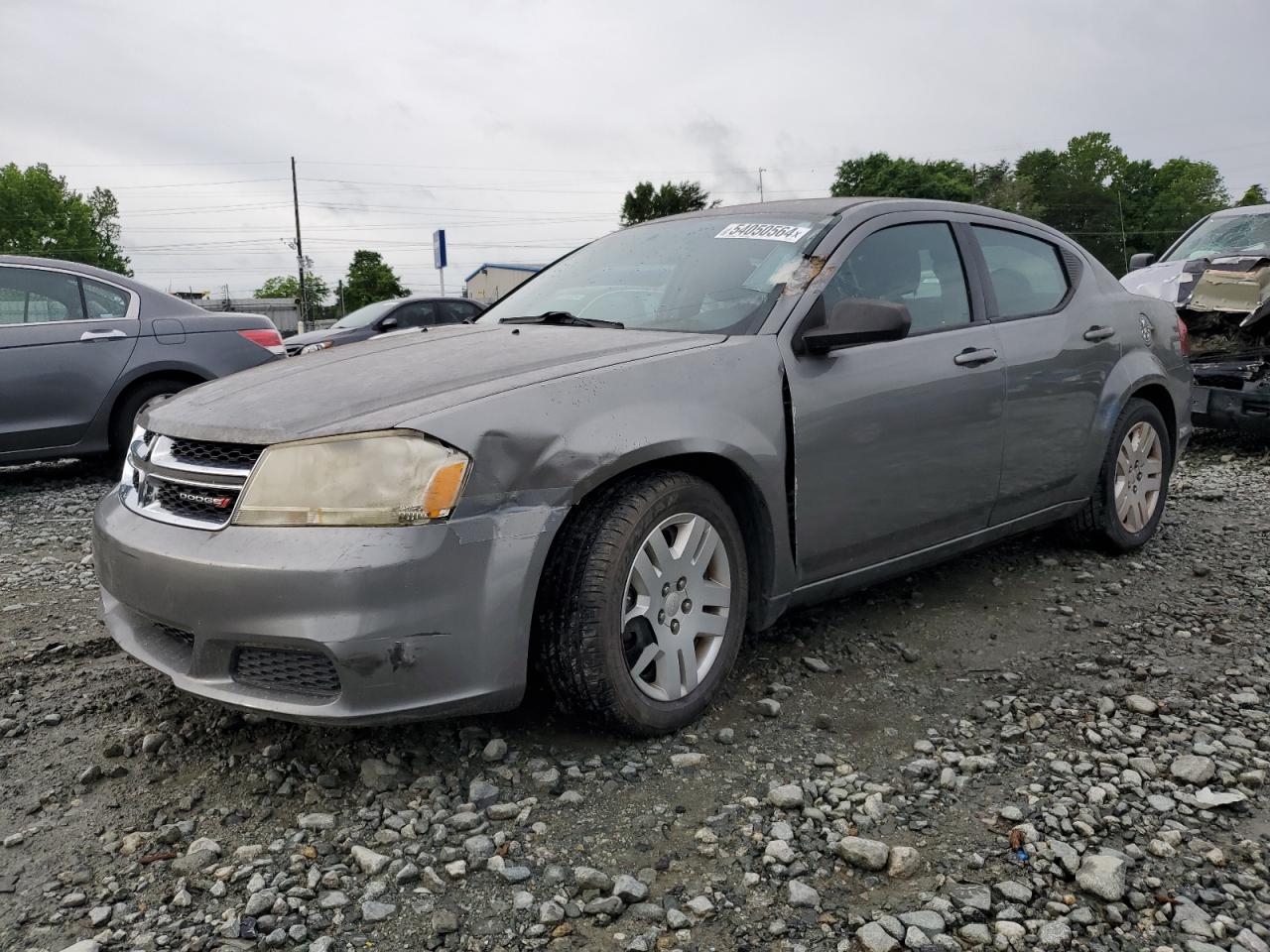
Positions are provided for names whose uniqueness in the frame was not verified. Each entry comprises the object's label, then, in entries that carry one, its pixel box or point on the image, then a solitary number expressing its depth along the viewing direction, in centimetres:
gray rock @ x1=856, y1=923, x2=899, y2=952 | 196
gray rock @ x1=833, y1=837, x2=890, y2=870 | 223
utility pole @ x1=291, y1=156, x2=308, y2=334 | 4381
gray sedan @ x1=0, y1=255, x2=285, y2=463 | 648
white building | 7875
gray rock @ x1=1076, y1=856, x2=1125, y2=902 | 212
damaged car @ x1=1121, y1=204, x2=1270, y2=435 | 706
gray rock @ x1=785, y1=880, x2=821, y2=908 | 211
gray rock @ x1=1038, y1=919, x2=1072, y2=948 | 197
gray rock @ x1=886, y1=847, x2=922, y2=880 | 220
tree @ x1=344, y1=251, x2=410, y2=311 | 8281
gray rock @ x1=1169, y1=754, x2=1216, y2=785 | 260
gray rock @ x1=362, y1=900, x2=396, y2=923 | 207
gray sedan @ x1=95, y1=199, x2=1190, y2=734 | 237
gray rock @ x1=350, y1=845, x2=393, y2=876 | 223
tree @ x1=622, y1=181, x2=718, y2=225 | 6488
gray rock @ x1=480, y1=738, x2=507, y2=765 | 271
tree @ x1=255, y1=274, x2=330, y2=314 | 11694
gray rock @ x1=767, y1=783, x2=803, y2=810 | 248
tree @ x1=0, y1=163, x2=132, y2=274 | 7444
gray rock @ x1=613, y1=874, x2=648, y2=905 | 213
